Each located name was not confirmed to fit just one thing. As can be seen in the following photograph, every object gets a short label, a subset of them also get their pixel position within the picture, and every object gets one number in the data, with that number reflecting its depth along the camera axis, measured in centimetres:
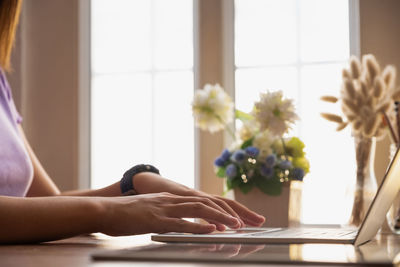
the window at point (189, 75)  272
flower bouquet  196
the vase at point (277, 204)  192
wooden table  84
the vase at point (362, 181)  172
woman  111
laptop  101
